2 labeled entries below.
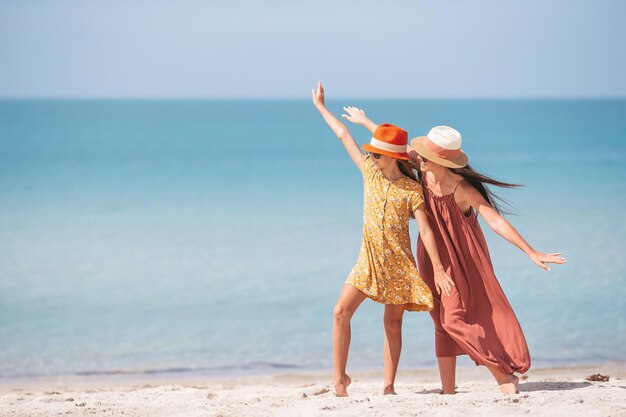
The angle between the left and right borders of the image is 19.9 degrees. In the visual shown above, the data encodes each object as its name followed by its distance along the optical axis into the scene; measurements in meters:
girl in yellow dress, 9.82
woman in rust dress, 9.86
